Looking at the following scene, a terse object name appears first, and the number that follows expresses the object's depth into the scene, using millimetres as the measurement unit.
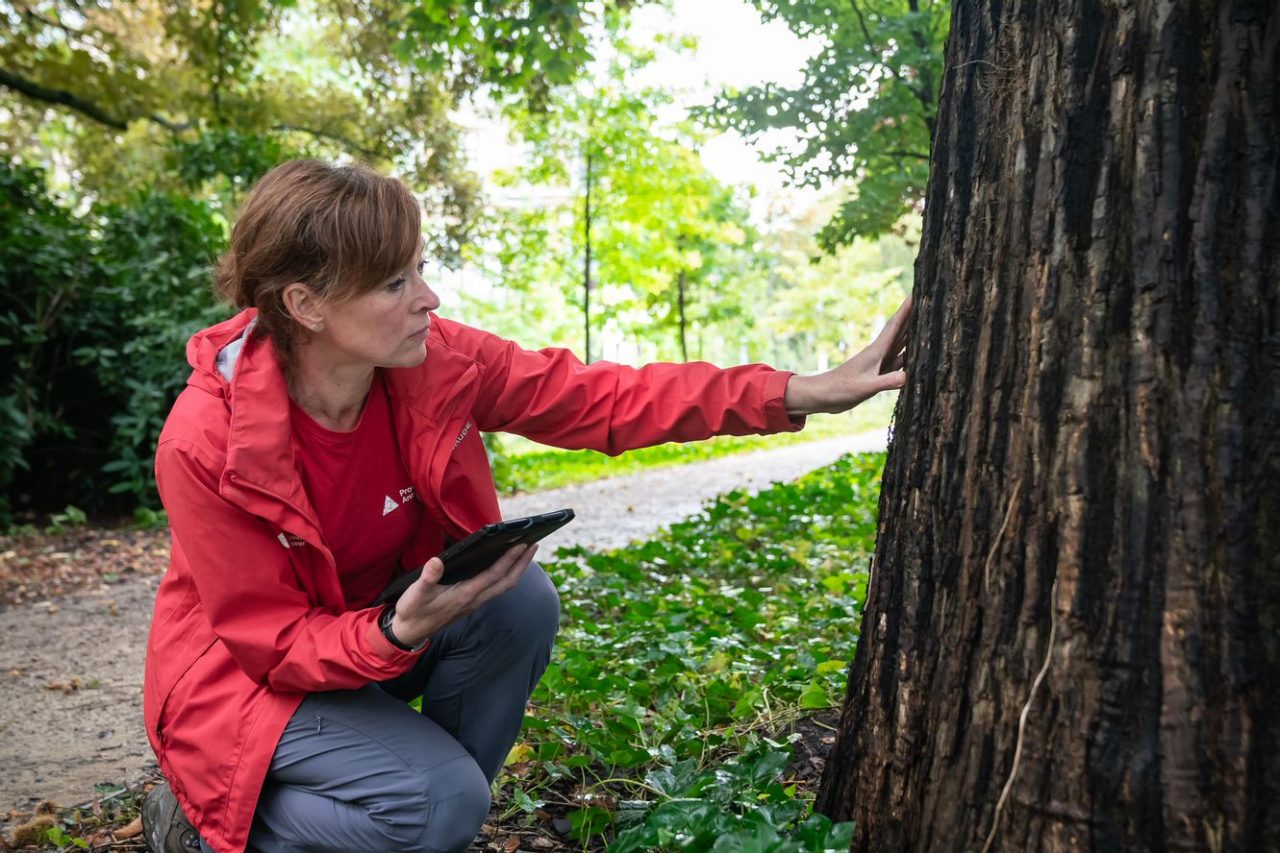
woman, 2137
